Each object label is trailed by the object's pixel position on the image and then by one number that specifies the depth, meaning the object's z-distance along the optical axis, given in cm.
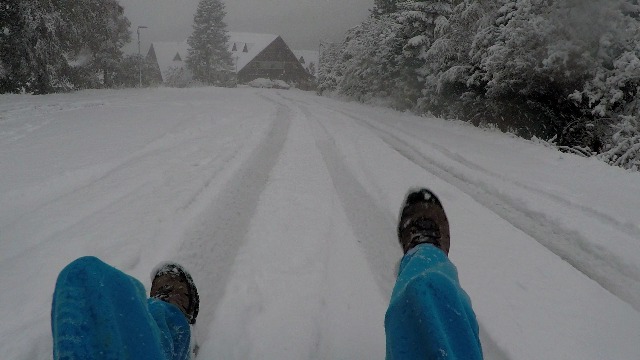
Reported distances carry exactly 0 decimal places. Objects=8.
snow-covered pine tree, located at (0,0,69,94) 1327
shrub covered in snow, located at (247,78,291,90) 4615
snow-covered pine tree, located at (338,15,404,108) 1558
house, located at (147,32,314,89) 5759
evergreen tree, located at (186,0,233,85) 3944
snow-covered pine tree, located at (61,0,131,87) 1525
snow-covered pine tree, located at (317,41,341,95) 2942
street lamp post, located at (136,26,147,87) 2748
